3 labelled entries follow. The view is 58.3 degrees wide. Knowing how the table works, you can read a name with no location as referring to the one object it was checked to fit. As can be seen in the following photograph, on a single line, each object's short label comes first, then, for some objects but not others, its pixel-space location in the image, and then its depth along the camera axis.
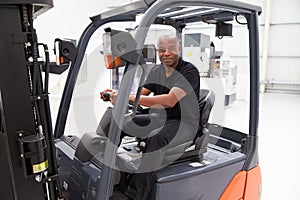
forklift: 1.26
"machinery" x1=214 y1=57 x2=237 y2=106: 9.19
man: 1.96
